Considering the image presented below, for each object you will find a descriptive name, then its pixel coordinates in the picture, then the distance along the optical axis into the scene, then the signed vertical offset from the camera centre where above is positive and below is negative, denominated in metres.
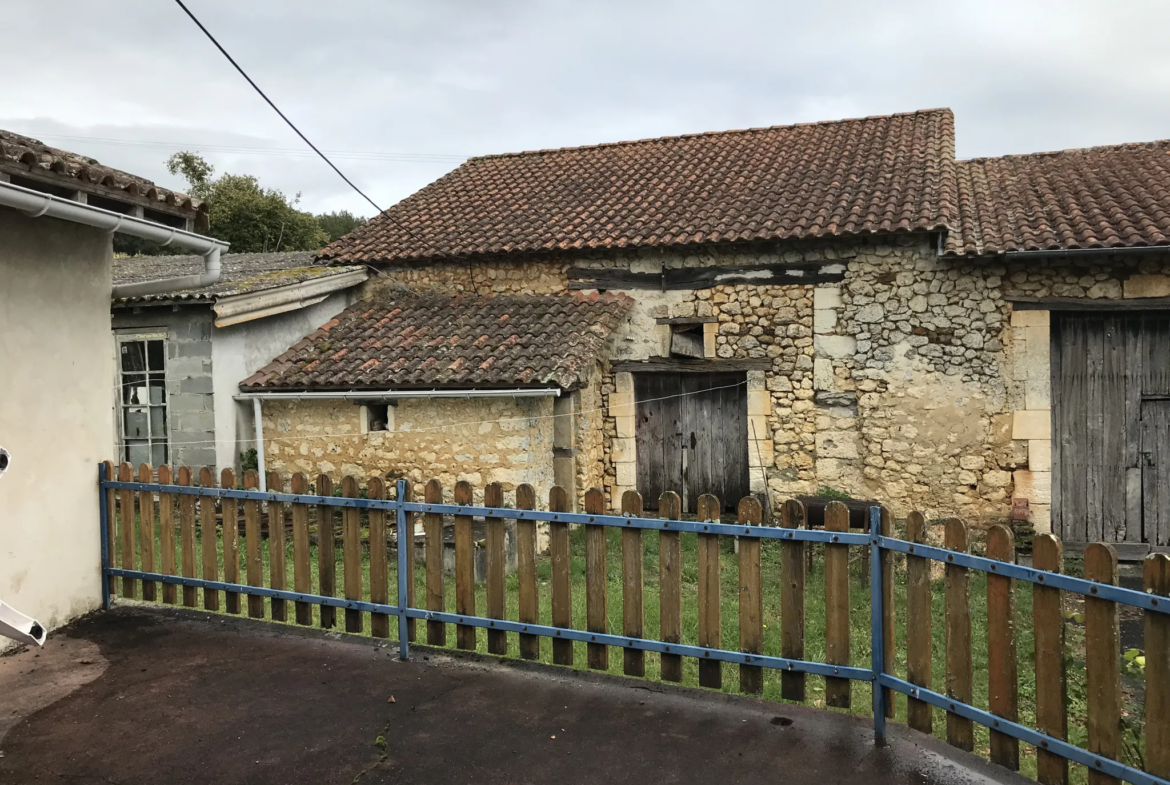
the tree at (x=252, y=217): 25.58 +5.17
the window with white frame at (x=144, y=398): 10.01 -0.11
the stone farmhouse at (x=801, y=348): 8.85 +0.29
